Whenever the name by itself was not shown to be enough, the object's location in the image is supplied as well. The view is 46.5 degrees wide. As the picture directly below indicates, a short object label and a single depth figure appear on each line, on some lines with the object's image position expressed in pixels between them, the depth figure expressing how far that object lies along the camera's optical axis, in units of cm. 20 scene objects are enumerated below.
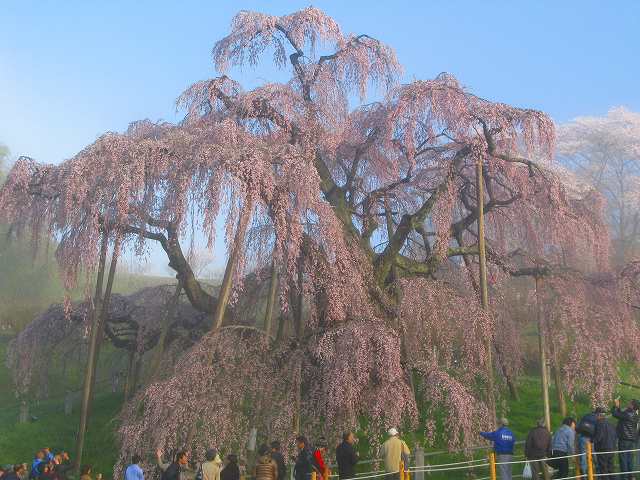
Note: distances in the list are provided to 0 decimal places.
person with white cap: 1180
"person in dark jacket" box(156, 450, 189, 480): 1145
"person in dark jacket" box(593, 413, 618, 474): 1294
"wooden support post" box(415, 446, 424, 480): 1407
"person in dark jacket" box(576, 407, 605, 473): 1305
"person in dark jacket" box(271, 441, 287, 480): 1209
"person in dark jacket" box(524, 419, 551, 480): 1259
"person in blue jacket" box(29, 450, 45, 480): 1531
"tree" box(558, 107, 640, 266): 4578
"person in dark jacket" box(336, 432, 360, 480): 1215
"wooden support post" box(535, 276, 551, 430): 1692
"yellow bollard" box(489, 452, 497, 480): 1193
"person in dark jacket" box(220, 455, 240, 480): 1206
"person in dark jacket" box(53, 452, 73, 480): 1519
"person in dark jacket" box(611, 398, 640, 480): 1322
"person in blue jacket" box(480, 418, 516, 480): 1271
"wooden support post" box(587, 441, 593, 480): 1231
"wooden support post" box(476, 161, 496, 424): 1606
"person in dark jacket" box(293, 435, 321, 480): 1190
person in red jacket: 1192
